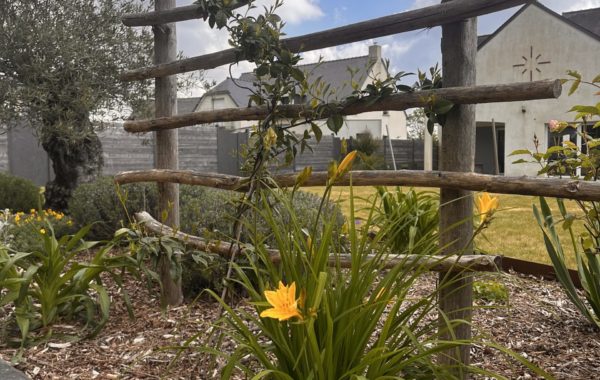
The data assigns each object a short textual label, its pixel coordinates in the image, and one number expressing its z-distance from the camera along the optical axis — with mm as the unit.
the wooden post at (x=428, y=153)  18109
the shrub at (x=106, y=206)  5301
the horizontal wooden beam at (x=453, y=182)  1916
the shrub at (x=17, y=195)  8461
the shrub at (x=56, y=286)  2834
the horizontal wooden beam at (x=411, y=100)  1958
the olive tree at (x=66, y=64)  6570
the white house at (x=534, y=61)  14898
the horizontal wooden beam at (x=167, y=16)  3186
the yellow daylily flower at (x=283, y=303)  1240
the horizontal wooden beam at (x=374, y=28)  2098
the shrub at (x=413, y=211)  4068
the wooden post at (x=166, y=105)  3533
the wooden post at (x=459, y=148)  2186
